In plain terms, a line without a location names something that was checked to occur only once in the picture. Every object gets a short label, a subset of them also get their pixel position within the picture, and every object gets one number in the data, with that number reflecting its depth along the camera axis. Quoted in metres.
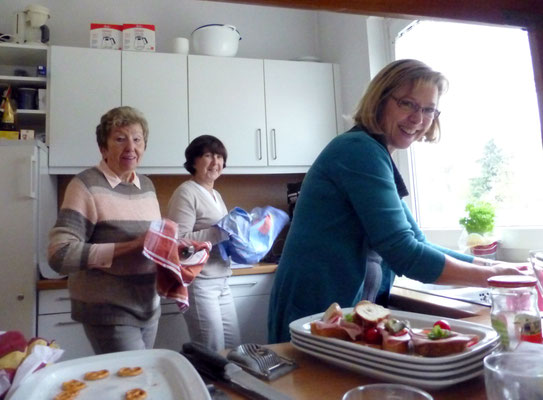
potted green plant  1.63
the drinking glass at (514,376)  0.38
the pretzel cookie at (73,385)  0.51
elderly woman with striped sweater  1.08
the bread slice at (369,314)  0.63
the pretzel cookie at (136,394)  0.49
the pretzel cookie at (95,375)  0.54
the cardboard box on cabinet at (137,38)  2.29
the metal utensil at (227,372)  0.50
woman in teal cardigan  0.81
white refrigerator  1.75
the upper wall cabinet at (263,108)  2.37
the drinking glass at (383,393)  0.42
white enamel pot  2.39
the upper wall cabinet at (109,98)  2.13
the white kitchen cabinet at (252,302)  2.10
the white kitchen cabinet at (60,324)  1.81
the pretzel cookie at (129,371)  0.55
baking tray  0.50
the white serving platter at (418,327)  0.51
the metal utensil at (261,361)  0.58
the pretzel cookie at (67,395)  0.49
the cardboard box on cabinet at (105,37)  2.25
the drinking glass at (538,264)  0.69
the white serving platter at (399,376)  0.50
